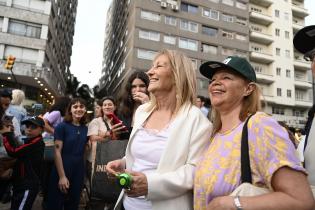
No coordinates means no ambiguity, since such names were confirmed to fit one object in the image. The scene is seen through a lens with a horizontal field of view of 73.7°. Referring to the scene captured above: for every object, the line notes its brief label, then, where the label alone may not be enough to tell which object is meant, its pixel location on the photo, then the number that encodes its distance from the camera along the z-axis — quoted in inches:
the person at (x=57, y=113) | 164.9
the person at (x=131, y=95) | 101.1
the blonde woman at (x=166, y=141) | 53.5
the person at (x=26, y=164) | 110.9
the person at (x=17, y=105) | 179.5
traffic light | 499.0
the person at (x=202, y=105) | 190.5
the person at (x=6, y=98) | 148.8
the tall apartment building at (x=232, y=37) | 1064.7
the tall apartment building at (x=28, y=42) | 813.3
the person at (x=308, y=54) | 53.6
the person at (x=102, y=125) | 116.1
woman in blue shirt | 116.6
